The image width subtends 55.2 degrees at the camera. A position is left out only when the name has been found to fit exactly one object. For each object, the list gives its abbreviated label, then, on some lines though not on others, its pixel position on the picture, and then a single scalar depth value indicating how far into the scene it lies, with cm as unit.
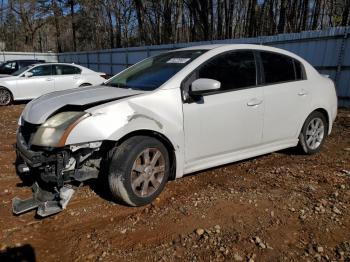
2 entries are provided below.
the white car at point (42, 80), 1148
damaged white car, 312
